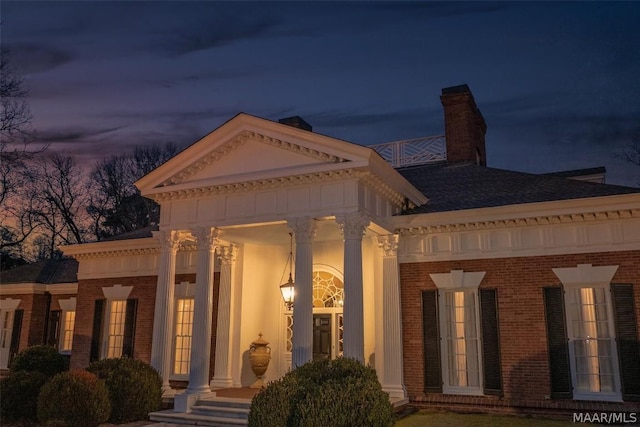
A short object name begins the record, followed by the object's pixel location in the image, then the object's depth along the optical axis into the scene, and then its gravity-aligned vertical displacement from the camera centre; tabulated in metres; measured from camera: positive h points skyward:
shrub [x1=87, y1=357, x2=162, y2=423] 12.65 -1.40
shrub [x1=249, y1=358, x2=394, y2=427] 9.00 -1.24
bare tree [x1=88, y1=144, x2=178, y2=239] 36.22 +9.33
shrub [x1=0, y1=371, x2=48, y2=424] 12.71 -1.68
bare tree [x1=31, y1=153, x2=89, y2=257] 35.59 +7.98
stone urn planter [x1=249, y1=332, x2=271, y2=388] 15.76 -0.84
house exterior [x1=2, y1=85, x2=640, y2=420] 12.38 +1.49
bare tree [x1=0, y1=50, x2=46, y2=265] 17.88 +6.17
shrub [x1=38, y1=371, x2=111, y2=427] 11.55 -1.59
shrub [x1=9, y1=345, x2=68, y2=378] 18.75 -1.16
